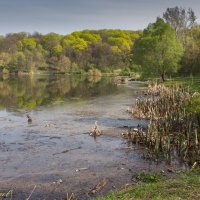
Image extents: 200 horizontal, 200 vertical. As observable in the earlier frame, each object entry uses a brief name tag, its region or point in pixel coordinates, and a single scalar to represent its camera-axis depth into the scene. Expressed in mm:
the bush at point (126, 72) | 115150
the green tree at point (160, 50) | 62375
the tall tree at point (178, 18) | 104062
